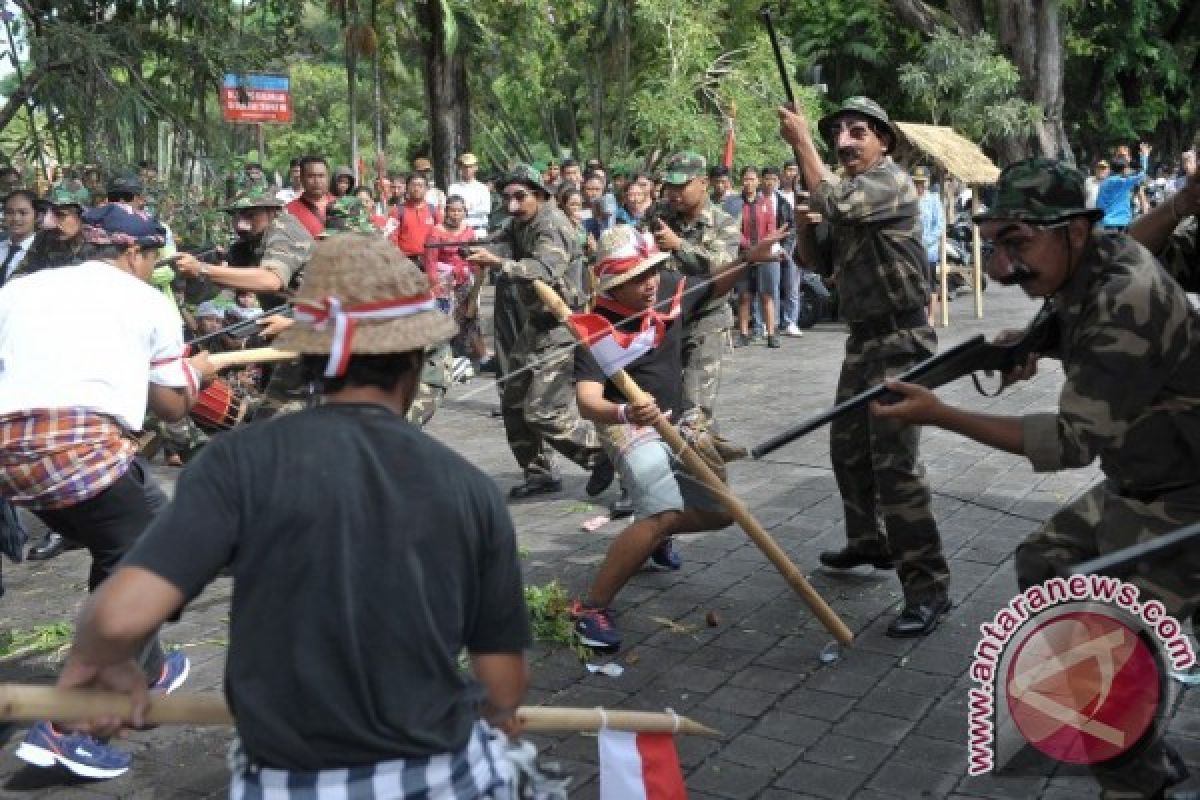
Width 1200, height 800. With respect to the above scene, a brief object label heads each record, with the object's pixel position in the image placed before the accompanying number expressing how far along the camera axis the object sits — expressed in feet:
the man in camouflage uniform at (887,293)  18.80
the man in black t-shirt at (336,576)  7.79
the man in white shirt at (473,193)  58.70
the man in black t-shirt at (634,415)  18.43
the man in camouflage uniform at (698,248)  23.77
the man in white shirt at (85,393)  14.78
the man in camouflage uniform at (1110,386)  12.04
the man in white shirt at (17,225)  32.65
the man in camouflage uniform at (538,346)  27.17
